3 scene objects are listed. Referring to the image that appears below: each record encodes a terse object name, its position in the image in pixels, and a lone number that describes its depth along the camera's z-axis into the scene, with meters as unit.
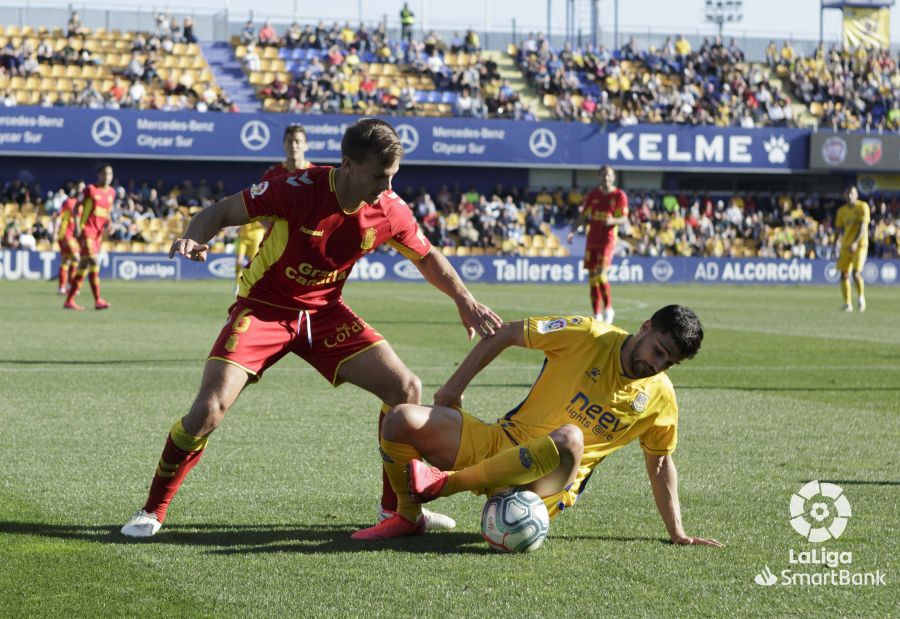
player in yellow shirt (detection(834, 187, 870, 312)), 23.94
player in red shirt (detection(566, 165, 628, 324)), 19.17
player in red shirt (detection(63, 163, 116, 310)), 20.30
